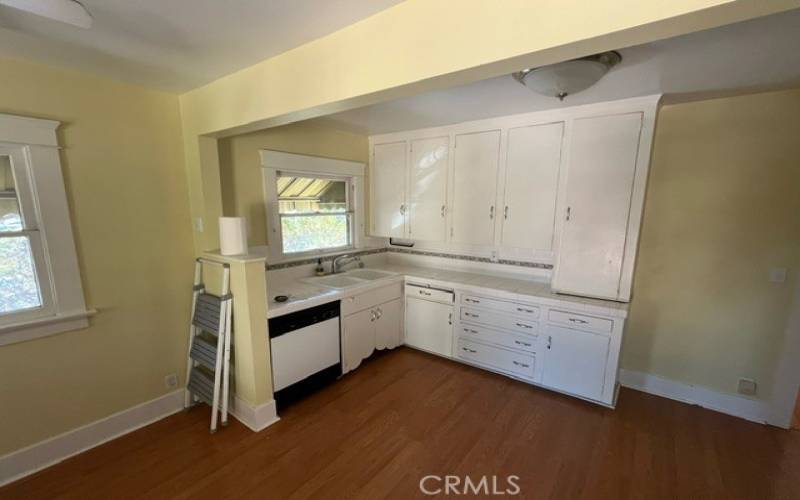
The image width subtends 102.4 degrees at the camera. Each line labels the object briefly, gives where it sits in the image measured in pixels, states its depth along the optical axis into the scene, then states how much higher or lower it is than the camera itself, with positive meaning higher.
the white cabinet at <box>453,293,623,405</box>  2.44 -1.12
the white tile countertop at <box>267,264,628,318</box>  2.40 -0.71
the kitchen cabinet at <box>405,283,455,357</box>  3.16 -1.12
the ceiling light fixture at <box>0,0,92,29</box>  1.05 +0.64
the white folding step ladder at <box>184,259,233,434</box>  2.19 -1.01
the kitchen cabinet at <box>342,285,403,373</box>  2.87 -1.15
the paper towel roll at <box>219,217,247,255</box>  2.21 -0.20
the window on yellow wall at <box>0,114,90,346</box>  1.75 -0.18
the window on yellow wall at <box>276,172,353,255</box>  3.01 -0.06
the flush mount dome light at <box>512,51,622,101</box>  1.51 +0.66
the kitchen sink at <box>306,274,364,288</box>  3.15 -0.73
